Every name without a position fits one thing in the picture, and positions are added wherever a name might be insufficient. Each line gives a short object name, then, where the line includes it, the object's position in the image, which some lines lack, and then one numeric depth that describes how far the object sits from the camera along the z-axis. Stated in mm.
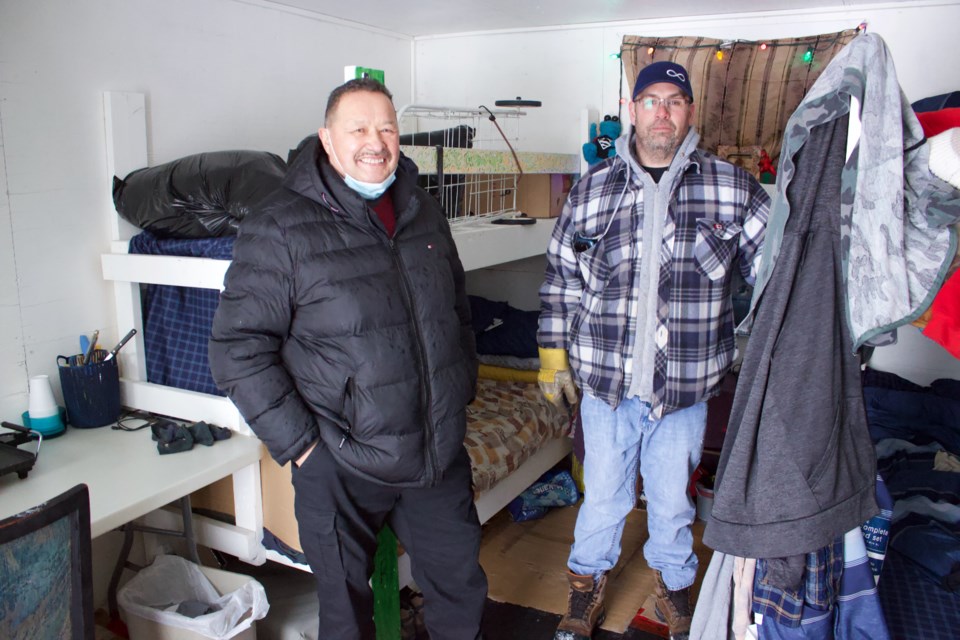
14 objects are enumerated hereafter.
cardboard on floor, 2389
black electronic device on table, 1678
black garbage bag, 1961
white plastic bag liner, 1747
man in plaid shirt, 1855
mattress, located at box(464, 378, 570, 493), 2439
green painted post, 1896
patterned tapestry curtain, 2906
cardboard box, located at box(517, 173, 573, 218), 3082
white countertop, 1604
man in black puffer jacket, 1524
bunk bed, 1972
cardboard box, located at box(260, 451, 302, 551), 1905
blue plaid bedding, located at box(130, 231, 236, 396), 2088
